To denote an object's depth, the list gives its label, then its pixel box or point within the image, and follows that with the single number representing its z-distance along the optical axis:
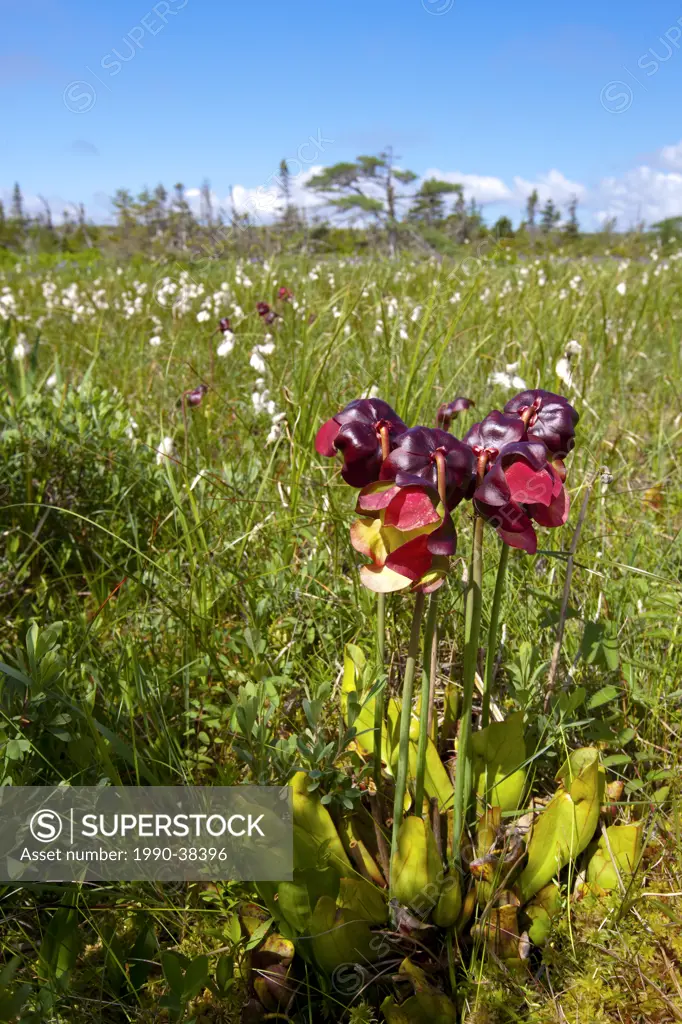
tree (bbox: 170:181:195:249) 10.74
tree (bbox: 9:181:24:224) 31.50
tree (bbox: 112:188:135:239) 17.17
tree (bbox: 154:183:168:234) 17.89
